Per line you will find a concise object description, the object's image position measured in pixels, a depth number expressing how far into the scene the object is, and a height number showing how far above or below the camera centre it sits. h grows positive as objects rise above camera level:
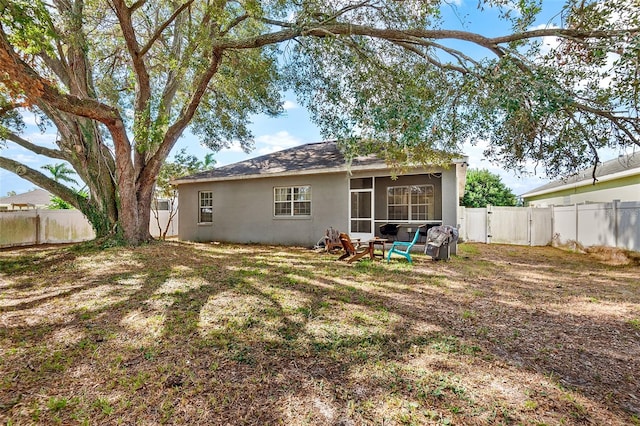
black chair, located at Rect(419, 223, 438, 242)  10.53 -0.37
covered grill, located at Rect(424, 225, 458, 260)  8.62 -0.60
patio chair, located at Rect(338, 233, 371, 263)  8.67 -0.99
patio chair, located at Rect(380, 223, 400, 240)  13.05 -0.54
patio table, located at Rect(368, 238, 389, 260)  9.02 -0.77
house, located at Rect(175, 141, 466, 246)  11.64 +0.78
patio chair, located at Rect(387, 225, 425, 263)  8.54 -0.99
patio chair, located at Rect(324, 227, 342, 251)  10.09 -0.74
